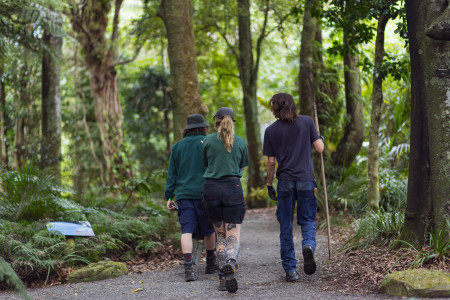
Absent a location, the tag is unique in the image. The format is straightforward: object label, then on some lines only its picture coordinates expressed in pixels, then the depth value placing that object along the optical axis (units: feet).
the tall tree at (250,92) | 119.24
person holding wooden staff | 38.55
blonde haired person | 37.65
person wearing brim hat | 42.29
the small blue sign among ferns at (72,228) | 45.44
